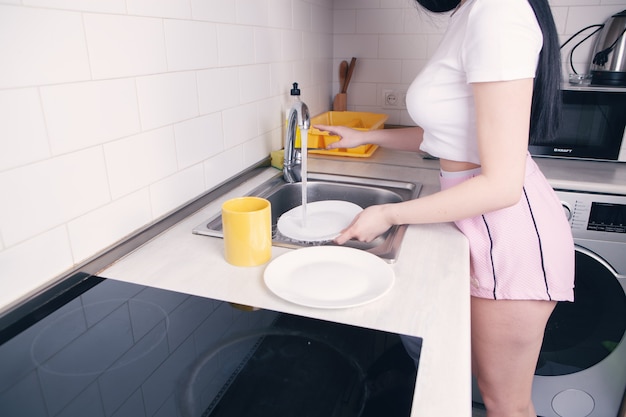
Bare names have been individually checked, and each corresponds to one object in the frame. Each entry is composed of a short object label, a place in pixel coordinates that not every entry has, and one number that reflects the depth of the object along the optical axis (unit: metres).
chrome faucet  1.27
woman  0.75
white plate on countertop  0.74
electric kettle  1.58
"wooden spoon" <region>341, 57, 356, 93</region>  2.08
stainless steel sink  1.28
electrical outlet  2.09
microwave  1.48
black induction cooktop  0.52
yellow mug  0.81
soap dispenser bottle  1.36
